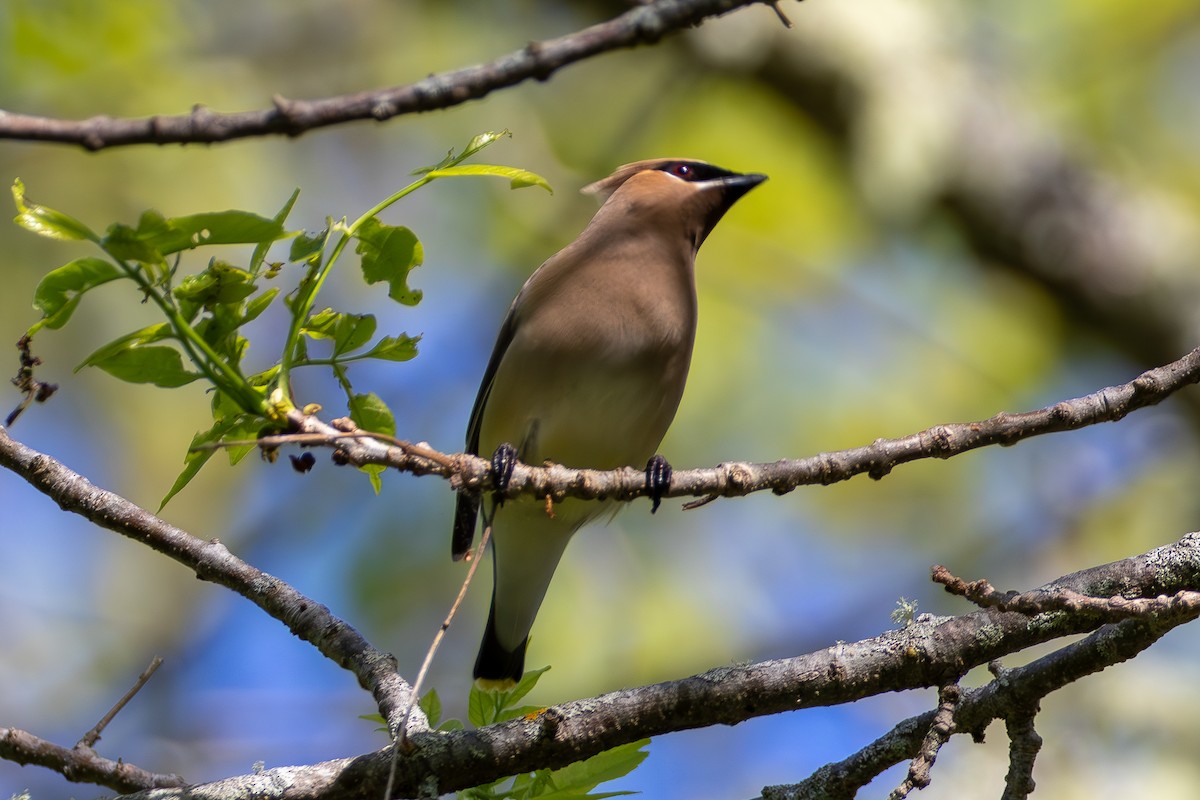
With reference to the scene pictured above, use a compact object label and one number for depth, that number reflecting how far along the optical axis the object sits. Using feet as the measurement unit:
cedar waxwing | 35.88
